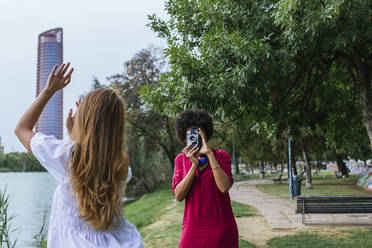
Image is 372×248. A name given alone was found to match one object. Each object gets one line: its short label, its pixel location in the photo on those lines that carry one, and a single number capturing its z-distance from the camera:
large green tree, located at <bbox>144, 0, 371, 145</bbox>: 6.32
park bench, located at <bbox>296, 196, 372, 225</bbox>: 8.36
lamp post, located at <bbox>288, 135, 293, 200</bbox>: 16.20
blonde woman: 1.99
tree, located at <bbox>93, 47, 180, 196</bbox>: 27.52
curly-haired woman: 2.86
